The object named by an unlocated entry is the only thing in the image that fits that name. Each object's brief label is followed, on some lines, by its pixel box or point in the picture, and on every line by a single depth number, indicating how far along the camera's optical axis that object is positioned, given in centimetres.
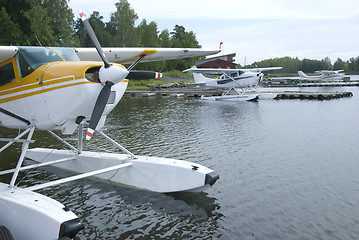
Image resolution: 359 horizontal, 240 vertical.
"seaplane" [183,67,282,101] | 2705
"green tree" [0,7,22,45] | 3438
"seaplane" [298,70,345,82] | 5941
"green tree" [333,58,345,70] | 16512
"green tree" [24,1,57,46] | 3459
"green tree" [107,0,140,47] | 4831
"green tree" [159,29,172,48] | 6689
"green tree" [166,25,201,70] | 6906
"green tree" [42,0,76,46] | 3822
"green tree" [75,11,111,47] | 6402
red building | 6281
